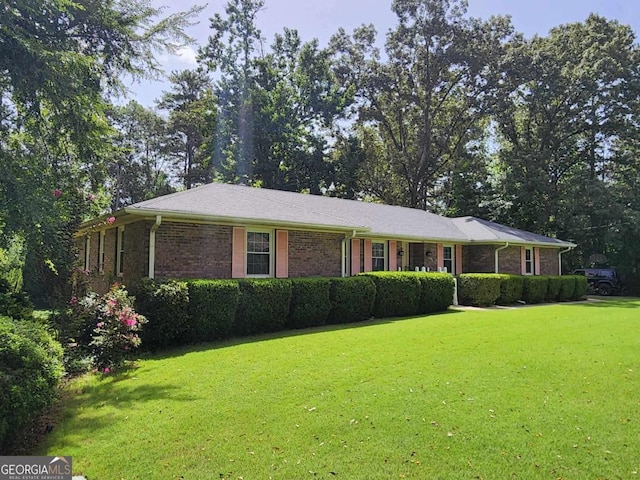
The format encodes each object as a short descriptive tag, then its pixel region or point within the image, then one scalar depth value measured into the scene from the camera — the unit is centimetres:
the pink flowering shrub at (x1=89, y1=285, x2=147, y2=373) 746
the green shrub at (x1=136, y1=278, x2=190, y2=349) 877
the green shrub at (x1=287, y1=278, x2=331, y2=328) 1115
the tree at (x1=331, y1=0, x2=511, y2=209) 2948
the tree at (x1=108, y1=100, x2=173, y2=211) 3772
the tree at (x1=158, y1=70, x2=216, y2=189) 3616
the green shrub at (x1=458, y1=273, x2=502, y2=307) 1684
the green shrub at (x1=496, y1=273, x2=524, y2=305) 1747
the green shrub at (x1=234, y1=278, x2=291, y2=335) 1023
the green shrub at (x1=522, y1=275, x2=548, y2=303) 1842
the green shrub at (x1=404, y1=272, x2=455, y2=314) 1425
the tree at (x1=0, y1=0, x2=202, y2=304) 695
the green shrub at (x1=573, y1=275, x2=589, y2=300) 2081
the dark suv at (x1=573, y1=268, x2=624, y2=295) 2526
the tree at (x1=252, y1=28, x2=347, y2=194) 2959
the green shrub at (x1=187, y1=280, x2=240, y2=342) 930
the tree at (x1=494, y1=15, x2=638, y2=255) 2541
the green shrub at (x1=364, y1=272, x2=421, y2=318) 1323
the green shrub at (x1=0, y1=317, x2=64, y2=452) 381
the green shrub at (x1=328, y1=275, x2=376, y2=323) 1202
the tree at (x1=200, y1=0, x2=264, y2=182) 2920
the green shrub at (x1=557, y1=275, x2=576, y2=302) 2005
